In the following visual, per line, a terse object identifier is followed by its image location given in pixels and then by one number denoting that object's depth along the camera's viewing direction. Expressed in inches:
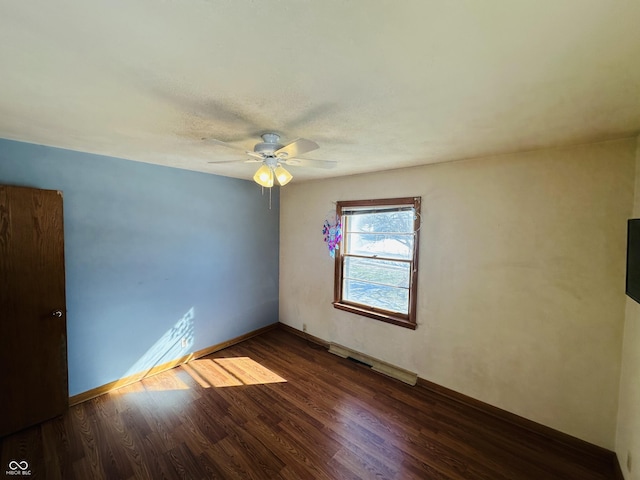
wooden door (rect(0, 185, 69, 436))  76.5
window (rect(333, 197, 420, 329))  110.2
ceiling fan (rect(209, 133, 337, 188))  64.3
